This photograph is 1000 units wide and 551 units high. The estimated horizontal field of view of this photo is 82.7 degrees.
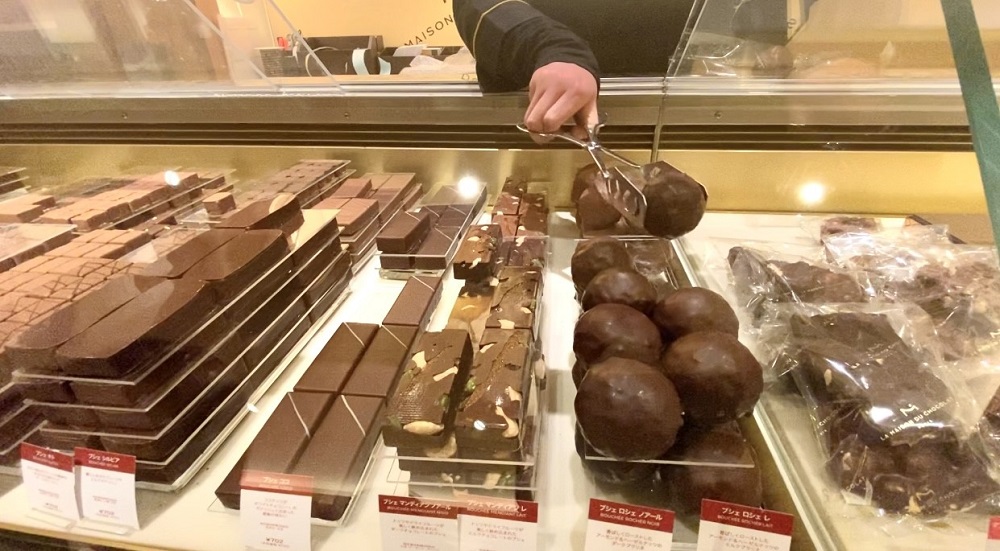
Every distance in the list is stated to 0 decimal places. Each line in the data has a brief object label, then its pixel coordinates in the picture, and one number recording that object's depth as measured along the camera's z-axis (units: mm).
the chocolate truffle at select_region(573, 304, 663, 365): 270
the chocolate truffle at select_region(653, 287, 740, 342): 283
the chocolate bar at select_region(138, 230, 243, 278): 342
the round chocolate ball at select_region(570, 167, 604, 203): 484
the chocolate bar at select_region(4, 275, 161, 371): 273
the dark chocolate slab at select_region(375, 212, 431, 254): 459
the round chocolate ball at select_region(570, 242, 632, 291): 356
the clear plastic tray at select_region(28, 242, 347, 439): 282
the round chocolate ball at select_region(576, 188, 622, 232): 462
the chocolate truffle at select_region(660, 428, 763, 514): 238
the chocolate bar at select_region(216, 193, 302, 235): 405
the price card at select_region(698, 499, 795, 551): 220
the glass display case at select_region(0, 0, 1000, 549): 271
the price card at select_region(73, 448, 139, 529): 273
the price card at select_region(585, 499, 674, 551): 226
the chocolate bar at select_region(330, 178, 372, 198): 543
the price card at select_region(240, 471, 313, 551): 254
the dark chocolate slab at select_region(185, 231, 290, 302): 332
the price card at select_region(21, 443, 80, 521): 279
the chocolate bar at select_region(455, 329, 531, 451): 251
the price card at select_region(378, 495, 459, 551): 239
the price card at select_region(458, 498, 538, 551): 236
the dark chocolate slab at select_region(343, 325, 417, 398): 323
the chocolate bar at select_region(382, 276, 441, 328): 385
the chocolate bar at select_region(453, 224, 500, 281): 422
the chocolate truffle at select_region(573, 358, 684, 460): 229
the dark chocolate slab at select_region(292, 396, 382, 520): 265
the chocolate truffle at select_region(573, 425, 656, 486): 254
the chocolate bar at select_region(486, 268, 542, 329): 337
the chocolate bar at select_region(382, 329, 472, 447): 258
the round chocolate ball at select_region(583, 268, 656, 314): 306
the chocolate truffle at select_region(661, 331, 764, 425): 242
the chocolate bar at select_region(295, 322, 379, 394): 325
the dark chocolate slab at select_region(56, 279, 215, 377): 266
